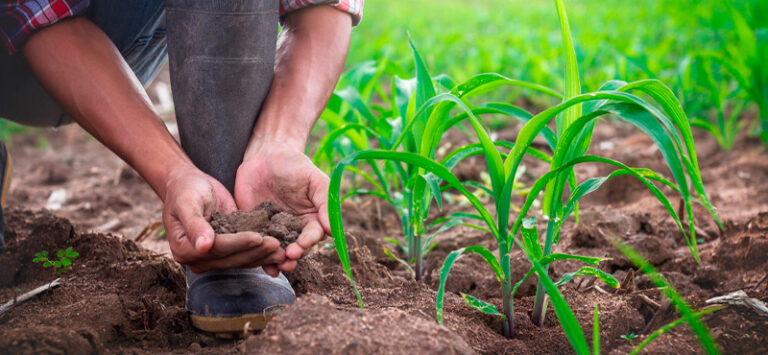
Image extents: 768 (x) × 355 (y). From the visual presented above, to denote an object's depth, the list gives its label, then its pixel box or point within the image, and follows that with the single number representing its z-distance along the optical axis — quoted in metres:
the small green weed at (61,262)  1.37
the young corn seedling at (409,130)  1.31
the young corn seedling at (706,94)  2.42
